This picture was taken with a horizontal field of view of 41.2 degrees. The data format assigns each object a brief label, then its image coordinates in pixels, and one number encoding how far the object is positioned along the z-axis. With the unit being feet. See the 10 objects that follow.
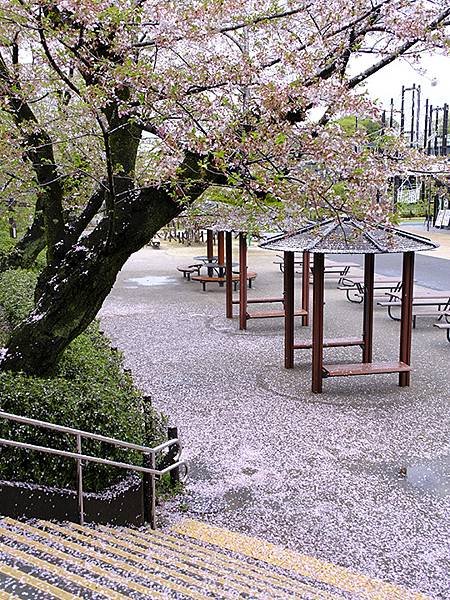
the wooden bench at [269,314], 38.50
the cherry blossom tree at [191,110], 14.71
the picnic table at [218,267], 56.92
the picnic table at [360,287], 46.97
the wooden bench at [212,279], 54.24
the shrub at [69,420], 13.75
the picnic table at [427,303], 39.30
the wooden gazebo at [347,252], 26.05
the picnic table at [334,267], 57.93
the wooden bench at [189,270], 59.99
